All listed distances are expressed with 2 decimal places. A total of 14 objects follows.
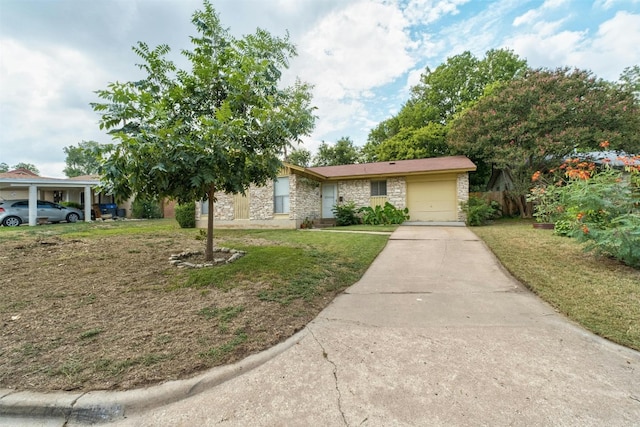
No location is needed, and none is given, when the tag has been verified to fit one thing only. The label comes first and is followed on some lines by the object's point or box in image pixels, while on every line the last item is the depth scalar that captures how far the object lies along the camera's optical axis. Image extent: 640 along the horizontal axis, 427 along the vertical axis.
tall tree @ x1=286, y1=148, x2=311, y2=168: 26.94
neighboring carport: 13.05
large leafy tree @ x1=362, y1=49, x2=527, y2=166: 21.73
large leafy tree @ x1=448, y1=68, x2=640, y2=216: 11.01
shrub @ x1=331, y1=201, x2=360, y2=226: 13.50
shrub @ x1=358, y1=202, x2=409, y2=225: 12.80
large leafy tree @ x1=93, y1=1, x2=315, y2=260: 3.67
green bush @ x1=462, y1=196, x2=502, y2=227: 11.41
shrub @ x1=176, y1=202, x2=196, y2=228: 12.00
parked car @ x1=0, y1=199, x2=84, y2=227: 13.39
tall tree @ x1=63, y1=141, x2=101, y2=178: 42.59
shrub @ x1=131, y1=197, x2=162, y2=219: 19.27
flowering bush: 4.27
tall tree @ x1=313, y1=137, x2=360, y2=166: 24.95
